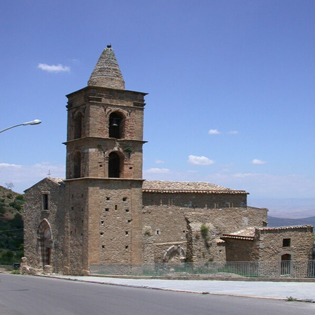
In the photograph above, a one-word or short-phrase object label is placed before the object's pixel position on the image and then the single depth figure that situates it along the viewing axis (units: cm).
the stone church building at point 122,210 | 3138
